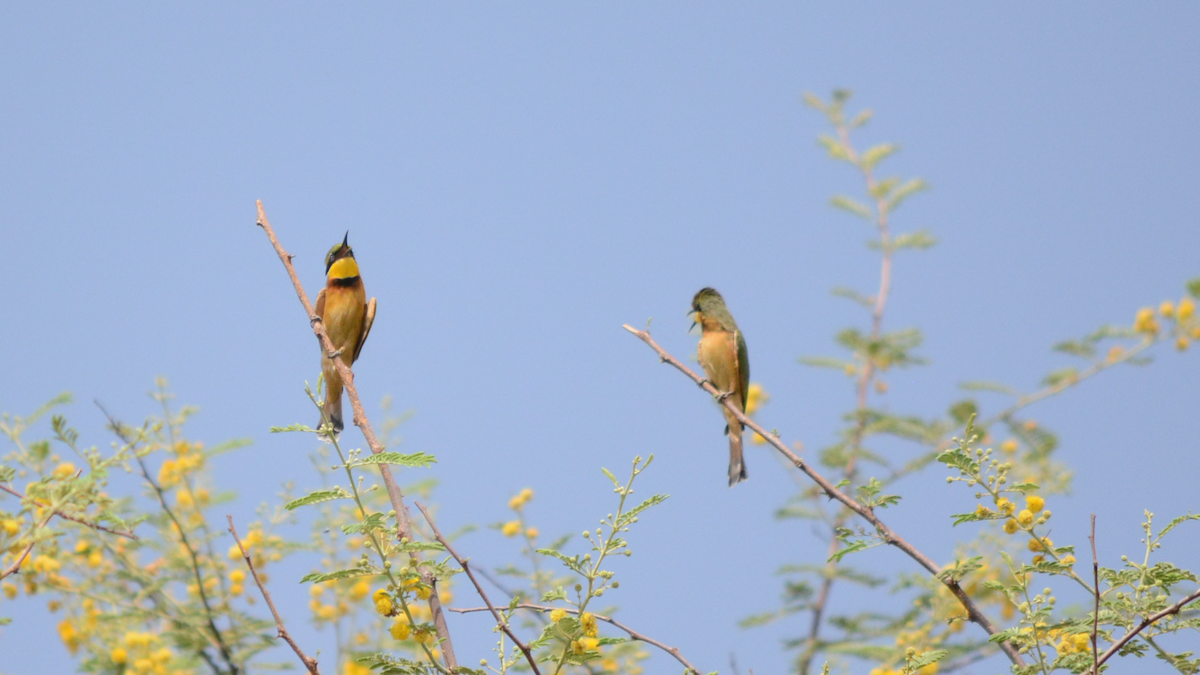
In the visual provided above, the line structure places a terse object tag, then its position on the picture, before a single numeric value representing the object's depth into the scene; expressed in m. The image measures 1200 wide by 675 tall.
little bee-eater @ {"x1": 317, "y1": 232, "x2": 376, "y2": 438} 12.28
